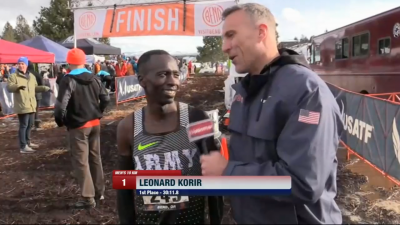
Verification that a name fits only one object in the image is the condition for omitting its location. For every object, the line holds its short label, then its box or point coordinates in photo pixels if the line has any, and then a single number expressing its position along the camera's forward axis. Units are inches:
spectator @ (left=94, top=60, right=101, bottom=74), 781.7
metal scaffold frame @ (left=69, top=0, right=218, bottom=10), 341.5
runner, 72.5
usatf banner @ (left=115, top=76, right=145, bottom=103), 601.0
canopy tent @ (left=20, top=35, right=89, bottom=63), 657.2
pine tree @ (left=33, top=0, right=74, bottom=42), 1766.7
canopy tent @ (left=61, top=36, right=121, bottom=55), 893.8
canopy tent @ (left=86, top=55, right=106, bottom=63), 917.6
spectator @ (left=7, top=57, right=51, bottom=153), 294.4
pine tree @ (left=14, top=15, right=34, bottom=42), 3679.4
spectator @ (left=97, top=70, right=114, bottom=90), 695.7
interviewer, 49.4
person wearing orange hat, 174.6
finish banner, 325.4
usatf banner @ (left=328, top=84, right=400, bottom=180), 201.5
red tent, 422.6
